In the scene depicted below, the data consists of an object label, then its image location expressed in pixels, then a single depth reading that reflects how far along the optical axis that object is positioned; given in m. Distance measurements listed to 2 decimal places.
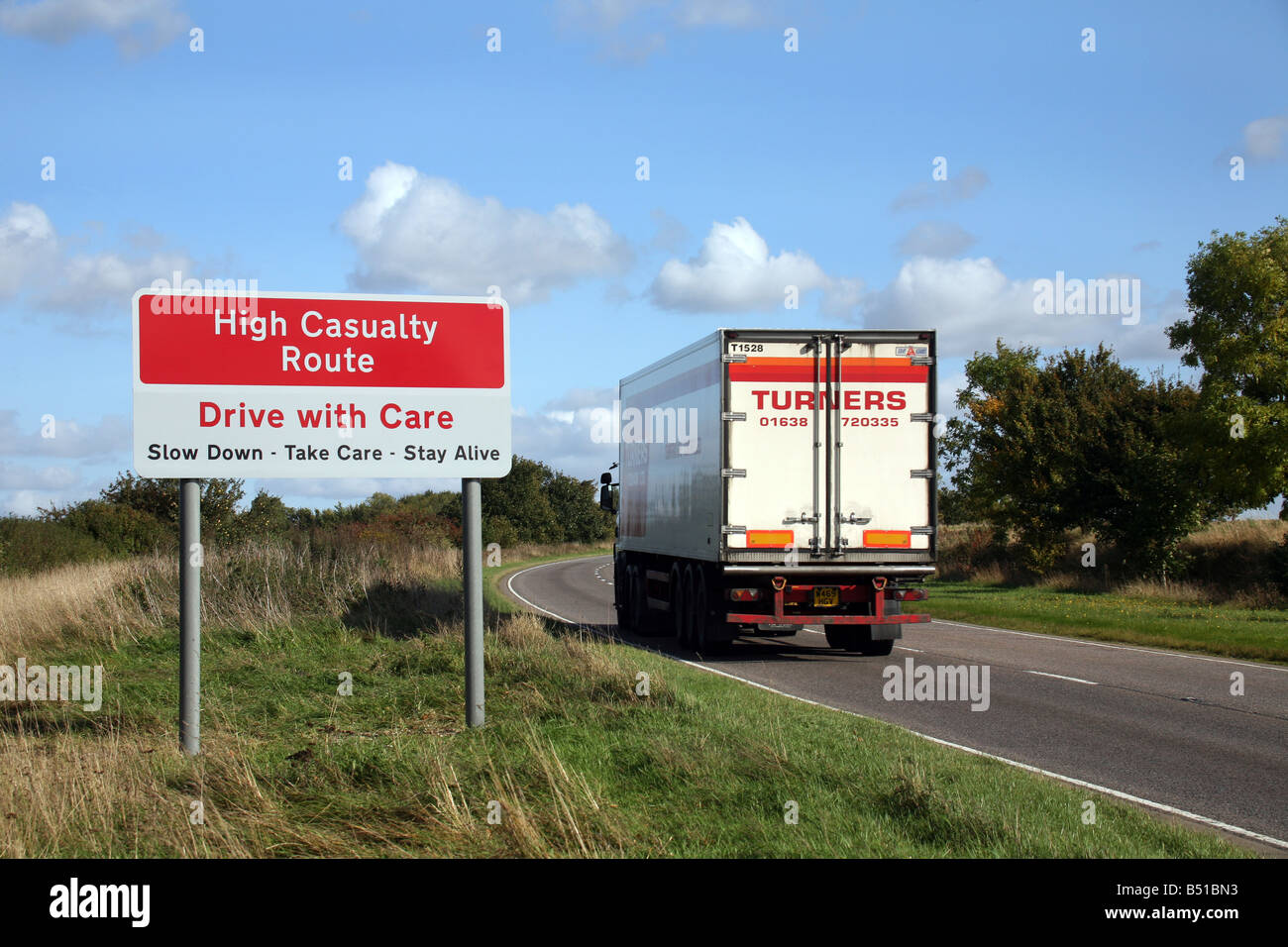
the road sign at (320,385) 8.95
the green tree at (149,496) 31.91
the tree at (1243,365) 30.69
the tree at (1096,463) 35.44
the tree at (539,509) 75.69
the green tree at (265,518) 28.97
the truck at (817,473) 16.11
